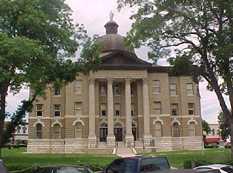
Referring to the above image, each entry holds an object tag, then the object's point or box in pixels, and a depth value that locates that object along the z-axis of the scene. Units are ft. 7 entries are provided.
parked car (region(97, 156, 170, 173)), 55.31
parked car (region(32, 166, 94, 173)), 50.94
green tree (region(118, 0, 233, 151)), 105.09
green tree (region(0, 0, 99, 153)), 90.58
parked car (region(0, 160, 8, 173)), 38.23
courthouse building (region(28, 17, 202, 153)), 244.22
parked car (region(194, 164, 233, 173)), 75.60
